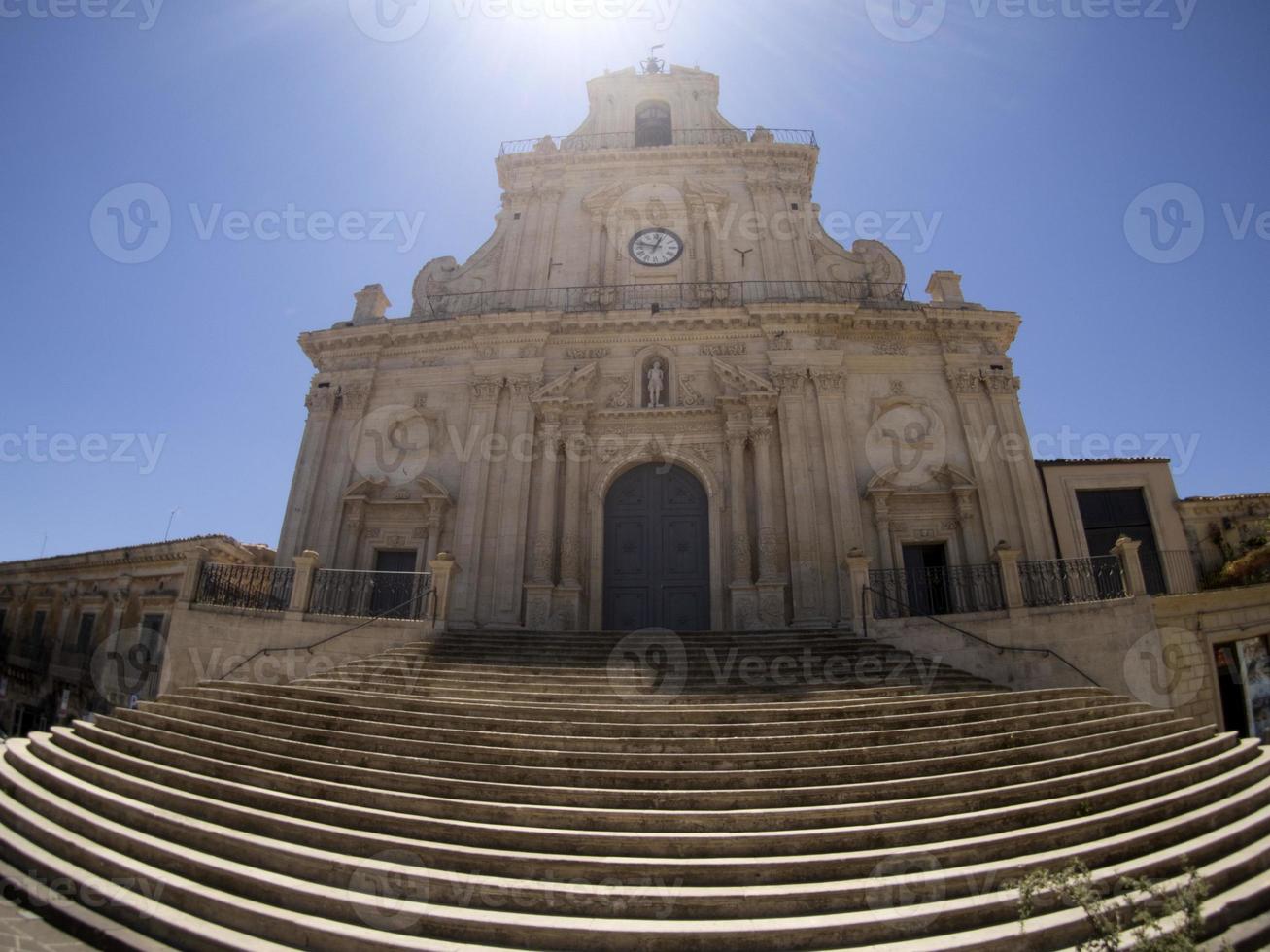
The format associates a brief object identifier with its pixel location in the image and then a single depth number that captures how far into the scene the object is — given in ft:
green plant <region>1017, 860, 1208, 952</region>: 11.70
